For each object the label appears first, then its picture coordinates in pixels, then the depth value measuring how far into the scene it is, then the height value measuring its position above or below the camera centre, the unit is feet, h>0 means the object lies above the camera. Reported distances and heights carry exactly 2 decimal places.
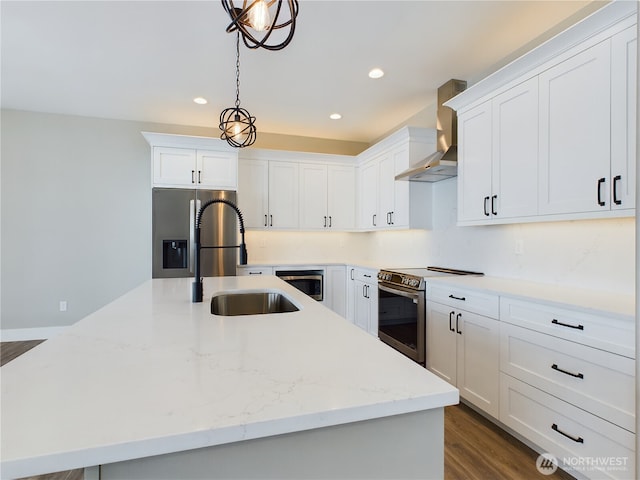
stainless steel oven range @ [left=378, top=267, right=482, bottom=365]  8.96 -2.09
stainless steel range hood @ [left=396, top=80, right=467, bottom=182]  9.84 +3.09
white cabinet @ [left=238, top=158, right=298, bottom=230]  14.29 +2.06
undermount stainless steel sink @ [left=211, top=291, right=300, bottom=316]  6.56 -1.34
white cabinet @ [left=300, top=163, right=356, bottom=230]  15.20 +2.04
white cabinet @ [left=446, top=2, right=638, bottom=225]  5.41 +2.26
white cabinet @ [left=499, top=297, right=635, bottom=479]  4.71 -2.45
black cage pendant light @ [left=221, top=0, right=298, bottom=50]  3.64 +2.64
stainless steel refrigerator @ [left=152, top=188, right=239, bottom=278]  12.45 +0.23
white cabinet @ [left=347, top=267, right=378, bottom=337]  12.30 -2.43
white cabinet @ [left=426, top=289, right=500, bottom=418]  6.90 -2.65
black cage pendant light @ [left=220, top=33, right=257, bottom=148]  7.45 +2.59
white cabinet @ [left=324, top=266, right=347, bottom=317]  14.49 -2.25
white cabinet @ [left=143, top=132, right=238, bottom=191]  12.60 +3.09
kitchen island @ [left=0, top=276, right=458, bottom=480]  1.80 -1.08
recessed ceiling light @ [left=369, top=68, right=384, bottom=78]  9.81 +5.15
